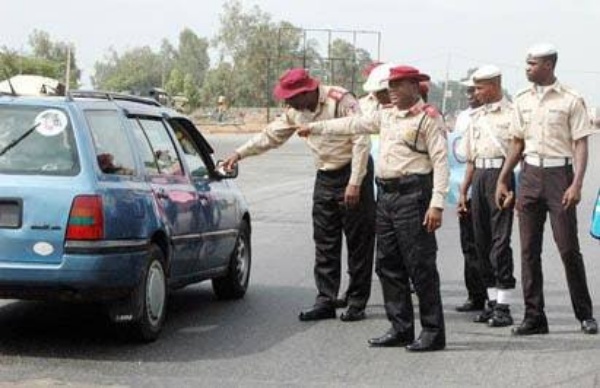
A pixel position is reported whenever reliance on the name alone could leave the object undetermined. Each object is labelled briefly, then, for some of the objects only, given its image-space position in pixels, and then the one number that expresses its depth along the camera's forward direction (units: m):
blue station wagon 6.77
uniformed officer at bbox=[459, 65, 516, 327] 8.34
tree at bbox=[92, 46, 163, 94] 132.61
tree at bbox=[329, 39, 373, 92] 72.71
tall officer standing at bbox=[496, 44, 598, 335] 7.75
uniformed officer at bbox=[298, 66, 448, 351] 7.41
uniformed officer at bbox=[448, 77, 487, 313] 8.91
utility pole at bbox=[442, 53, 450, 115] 64.68
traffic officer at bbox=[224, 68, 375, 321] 8.48
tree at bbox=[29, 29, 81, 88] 116.19
